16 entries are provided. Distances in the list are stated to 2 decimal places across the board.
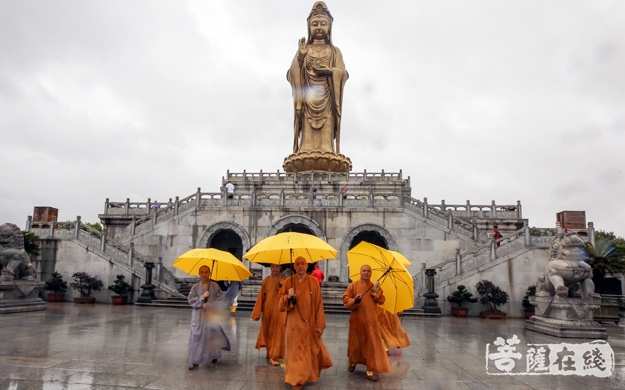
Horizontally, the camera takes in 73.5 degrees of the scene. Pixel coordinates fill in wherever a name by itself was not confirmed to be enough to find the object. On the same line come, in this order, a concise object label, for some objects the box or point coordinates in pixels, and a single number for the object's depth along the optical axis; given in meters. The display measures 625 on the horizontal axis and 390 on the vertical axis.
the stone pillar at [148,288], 17.09
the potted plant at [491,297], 16.22
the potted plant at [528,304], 16.48
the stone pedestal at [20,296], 12.96
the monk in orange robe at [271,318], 6.93
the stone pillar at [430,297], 16.09
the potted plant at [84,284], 17.61
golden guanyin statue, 31.91
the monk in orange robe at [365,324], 5.95
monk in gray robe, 6.46
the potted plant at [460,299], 16.52
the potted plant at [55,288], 18.23
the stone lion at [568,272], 10.95
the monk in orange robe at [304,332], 5.42
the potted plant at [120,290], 17.38
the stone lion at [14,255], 13.95
